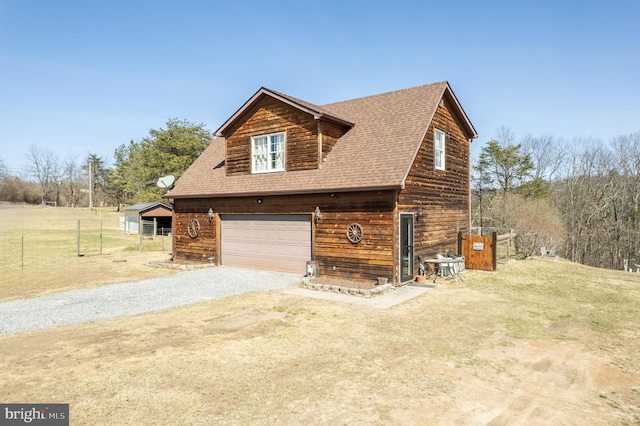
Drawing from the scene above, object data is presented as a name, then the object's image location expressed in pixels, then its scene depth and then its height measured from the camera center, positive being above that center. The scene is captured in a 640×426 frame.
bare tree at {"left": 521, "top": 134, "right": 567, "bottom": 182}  41.88 +7.49
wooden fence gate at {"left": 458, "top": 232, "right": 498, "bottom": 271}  14.90 -1.54
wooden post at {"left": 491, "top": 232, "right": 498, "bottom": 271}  14.80 -1.37
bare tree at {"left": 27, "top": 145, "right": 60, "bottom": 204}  82.01 +8.96
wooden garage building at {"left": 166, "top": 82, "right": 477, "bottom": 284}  12.05 +1.08
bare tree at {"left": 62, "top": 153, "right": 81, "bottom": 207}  82.06 +7.88
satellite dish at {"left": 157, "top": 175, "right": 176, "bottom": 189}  19.30 +1.84
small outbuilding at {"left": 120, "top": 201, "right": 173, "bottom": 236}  33.66 -0.11
